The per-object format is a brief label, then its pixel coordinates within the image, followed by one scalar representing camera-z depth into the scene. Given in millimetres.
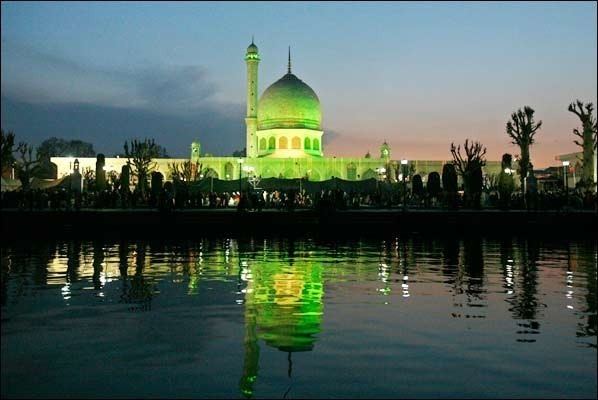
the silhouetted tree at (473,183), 38031
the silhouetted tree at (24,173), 44181
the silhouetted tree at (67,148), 113000
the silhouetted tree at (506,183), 36562
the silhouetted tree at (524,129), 47562
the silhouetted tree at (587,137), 45031
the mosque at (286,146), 87125
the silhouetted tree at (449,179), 40928
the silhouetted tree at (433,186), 43281
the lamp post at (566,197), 35353
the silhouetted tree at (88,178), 64450
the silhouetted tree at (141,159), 52231
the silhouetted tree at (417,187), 45188
